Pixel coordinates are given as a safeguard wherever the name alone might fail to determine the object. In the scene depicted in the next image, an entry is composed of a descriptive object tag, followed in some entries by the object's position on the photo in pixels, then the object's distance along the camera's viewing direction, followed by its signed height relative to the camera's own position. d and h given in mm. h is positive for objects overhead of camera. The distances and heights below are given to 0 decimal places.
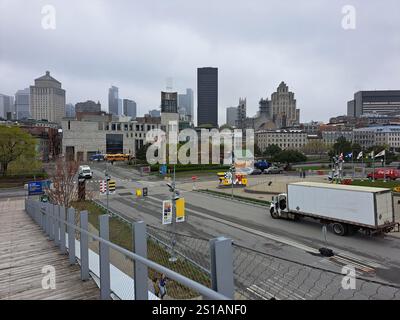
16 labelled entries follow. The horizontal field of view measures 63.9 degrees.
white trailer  17672 -3758
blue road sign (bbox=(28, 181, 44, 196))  39922 -5236
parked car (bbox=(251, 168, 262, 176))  64419 -5617
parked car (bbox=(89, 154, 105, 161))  91919 -3276
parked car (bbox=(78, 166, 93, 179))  53641 -4352
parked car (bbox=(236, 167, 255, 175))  62353 -5138
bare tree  26125 -3186
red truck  47688 -4806
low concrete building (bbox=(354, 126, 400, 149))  151125 +3169
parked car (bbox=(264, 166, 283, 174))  66000 -5402
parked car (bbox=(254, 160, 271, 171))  69250 -4554
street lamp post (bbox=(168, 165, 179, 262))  16212 -2923
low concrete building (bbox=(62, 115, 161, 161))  95625 +3157
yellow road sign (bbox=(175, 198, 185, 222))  16200 -3311
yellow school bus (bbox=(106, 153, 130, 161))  90700 -3297
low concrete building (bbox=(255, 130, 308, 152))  154625 +2463
